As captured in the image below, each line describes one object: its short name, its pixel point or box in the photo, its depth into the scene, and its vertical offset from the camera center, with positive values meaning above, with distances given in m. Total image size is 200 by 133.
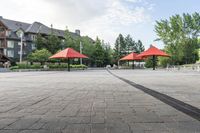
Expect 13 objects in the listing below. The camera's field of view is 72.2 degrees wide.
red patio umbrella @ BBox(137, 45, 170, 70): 17.36 +1.74
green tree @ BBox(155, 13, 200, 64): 28.41 +6.42
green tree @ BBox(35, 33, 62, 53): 28.29 +4.66
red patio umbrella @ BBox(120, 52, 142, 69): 22.24 +1.43
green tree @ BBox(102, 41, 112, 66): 34.22 +1.94
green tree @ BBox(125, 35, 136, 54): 46.18 +7.39
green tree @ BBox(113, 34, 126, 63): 43.66 +6.36
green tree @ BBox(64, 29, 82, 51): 30.41 +5.31
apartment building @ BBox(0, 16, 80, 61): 29.99 +6.80
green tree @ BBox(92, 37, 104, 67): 32.87 +2.80
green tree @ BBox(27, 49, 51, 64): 24.91 +1.91
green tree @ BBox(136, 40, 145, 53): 49.00 +7.05
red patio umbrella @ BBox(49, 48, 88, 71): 17.56 +1.50
